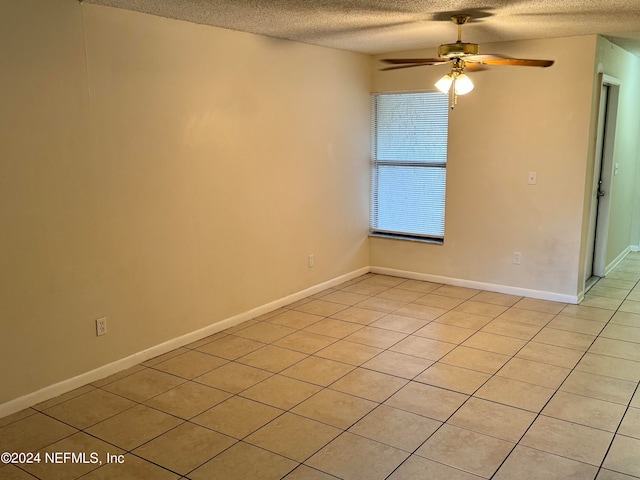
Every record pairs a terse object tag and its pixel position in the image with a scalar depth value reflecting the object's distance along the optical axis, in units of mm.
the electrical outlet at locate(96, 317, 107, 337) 3469
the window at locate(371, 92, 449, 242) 5520
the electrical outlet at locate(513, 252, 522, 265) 5158
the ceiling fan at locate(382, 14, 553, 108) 3389
